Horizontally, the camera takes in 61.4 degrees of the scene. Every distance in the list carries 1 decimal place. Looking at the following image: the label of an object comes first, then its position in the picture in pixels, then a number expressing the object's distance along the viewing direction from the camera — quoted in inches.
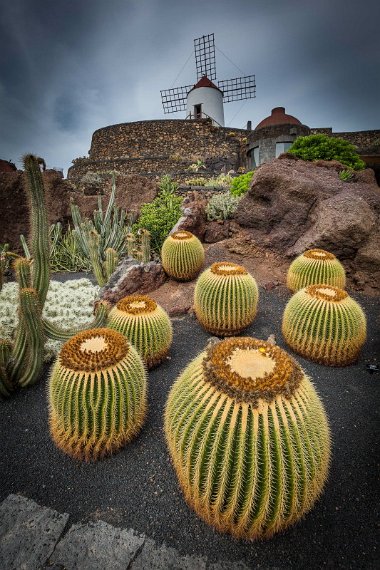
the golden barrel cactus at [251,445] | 64.1
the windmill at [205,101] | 1179.9
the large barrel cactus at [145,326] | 134.4
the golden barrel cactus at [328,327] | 138.3
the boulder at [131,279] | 206.8
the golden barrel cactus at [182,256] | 229.0
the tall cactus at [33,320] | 118.6
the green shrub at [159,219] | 315.6
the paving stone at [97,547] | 71.2
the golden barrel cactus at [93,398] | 90.3
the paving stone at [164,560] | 70.1
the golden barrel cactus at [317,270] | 189.9
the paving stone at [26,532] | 72.1
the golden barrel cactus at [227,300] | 160.6
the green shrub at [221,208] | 310.5
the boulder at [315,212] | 231.1
